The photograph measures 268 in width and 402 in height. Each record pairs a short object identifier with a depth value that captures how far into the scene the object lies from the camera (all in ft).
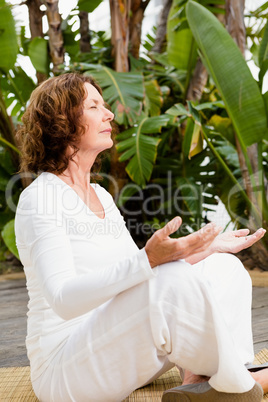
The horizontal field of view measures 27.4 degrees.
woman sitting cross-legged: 3.35
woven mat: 4.49
